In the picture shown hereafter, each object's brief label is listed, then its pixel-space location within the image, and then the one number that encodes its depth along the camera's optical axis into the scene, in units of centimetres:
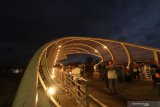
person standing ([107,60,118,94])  373
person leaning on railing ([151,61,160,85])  328
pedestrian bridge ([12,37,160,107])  146
